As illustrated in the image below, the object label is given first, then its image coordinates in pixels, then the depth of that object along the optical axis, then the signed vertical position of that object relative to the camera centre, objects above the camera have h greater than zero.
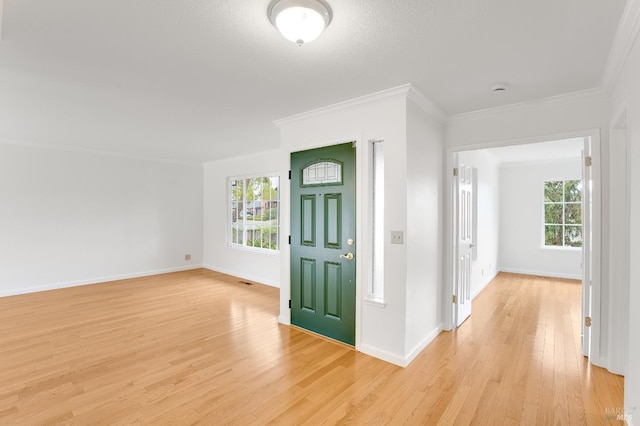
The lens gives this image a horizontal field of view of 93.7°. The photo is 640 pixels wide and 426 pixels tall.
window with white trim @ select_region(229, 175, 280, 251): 5.80 +0.02
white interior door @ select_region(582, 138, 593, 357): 2.79 -0.29
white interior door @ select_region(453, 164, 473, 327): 3.63 -0.39
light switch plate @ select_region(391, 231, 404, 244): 2.79 -0.22
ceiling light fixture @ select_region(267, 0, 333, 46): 1.58 +1.07
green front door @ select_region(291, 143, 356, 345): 3.12 -0.31
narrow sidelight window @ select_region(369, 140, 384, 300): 3.05 -0.06
